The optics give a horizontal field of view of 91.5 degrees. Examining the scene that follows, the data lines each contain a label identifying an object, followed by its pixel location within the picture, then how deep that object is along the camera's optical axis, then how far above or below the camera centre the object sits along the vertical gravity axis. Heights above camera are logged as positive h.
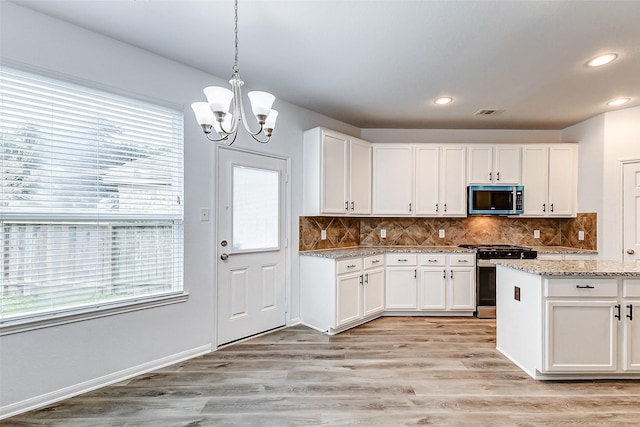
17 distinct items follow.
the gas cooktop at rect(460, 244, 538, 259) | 3.80 -0.46
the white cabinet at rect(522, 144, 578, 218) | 4.16 +0.51
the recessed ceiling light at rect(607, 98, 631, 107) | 3.37 +1.26
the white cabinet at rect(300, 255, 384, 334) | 3.34 -0.87
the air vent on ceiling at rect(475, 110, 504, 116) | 3.78 +1.26
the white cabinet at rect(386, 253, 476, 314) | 3.93 -0.89
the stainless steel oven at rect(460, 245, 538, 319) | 3.86 -0.80
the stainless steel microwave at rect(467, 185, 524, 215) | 4.09 +0.21
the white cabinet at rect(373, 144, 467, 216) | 4.21 +0.51
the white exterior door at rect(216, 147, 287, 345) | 2.98 -0.31
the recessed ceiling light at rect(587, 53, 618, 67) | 2.46 +1.26
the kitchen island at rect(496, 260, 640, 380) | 2.29 -0.80
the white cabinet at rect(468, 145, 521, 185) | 4.18 +0.69
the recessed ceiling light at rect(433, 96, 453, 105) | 3.39 +1.27
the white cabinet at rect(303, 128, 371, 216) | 3.61 +0.50
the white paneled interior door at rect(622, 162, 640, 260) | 3.55 +0.05
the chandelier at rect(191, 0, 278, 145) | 1.59 +0.58
